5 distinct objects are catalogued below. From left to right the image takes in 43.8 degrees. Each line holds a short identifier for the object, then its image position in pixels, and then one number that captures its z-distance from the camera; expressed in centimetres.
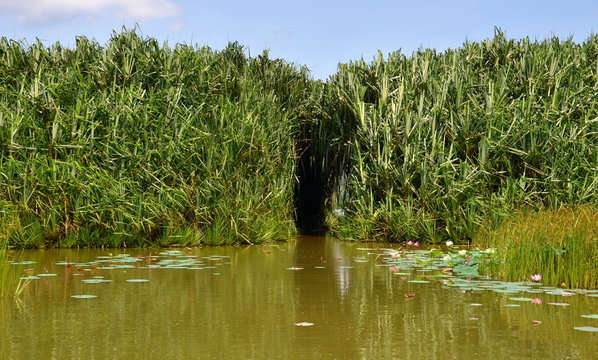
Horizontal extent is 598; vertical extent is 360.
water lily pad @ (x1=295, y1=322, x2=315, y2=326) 585
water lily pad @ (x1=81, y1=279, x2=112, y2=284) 809
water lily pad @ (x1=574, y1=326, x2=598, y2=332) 560
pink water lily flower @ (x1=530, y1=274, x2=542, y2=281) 765
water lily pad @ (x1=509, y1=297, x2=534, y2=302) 691
